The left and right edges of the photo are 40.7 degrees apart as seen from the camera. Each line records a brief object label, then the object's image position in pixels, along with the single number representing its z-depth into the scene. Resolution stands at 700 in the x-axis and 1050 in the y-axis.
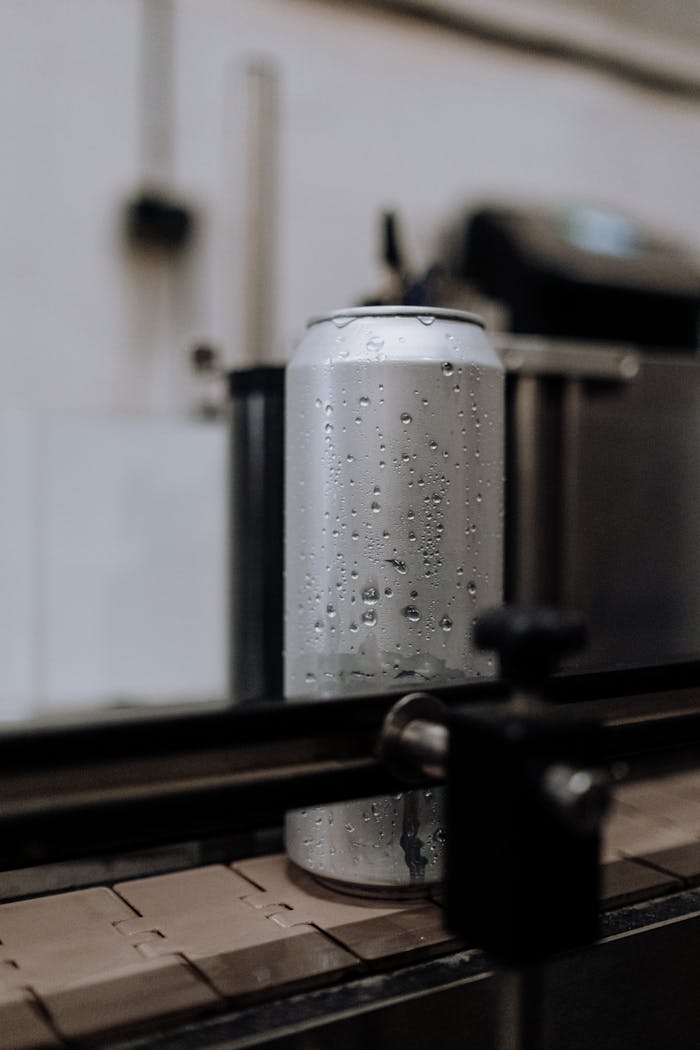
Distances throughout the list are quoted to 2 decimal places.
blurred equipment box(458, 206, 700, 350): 1.74
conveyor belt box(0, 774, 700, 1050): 0.38
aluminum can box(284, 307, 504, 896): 0.45
